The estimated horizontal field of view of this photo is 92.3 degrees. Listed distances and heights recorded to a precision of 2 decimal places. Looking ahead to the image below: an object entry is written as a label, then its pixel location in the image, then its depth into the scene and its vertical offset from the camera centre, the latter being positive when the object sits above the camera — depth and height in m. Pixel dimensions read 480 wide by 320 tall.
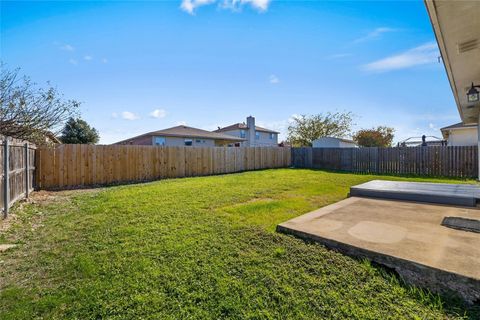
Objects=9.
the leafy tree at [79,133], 22.03 +2.55
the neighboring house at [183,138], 21.28 +2.02
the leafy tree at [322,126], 29.41 +4.01
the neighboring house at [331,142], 22.67 +1.49
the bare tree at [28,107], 7.33 +1.81
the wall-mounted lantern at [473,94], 5.08 +1.36
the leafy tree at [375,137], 30.69 +2.66
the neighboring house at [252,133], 30.41 +3.49
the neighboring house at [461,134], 14.45 +1.43
